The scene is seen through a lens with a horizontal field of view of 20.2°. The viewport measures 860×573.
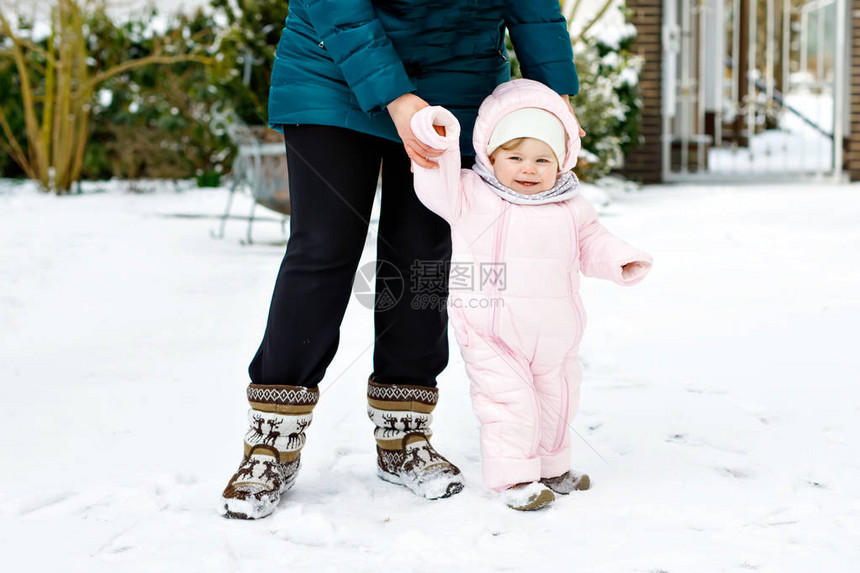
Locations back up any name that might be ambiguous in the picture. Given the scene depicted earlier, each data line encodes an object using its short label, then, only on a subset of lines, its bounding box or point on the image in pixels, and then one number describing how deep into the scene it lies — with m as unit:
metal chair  9.02
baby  4.53
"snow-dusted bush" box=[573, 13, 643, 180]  13.59
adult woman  4.51
